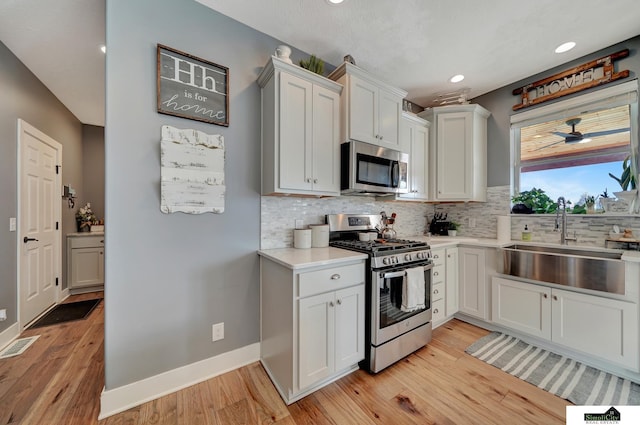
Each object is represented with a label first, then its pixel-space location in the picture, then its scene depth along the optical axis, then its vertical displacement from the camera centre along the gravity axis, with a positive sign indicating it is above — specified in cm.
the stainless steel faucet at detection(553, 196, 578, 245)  246 -16
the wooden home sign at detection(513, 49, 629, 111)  228 +140
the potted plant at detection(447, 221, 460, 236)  334 -24
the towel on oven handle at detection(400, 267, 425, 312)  199 -67
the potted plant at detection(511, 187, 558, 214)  271 +10
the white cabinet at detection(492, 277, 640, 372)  179 -93
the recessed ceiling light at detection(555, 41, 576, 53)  223 +159
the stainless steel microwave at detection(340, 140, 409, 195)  214 +42
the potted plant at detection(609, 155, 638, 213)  219 +26
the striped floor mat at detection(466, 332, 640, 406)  163 -128
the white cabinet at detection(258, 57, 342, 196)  184 +67
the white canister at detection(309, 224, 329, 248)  223 -23
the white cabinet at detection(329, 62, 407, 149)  215 +102
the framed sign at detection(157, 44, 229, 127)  166 +93
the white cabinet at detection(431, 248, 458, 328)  252 -82
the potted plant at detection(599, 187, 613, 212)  231 +10
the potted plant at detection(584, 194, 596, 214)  240 +8
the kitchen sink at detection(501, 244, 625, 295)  183 -49
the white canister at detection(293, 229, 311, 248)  214 -24
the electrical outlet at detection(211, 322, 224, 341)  184 -94
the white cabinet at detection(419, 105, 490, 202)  294 +76
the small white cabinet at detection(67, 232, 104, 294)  357 -77
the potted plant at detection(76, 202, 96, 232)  385 -13
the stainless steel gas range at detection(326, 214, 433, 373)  184 -73
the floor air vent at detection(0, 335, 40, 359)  209 -126
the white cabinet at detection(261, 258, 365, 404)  155 -81
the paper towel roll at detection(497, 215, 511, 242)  286 -21
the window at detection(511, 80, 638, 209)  230 +75
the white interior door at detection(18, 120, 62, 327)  254 -10
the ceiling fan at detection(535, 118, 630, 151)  248 +83
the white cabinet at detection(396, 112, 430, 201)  288 +75
